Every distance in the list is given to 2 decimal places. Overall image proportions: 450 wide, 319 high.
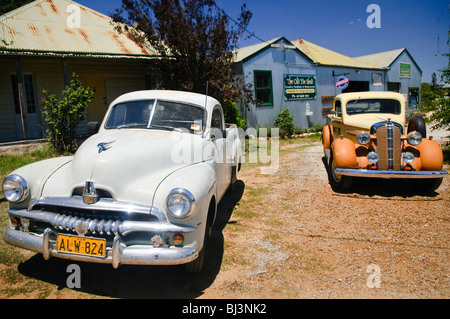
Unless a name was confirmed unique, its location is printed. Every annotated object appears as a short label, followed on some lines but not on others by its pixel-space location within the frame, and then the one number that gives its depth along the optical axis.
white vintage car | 2.49
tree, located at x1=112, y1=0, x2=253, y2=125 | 8.70
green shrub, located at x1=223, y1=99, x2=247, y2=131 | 10.91
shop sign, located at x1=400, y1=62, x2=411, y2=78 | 21.11
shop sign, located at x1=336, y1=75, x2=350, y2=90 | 15.48
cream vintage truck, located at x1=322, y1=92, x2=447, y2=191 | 5.05
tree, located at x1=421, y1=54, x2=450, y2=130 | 7.43
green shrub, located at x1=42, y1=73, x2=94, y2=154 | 8.60
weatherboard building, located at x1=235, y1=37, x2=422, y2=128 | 12.94
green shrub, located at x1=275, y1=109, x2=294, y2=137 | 13.38
